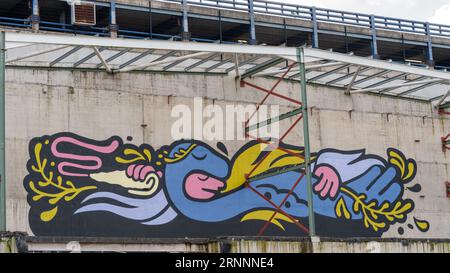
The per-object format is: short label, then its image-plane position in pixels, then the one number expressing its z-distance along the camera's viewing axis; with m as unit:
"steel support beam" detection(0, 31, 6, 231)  30.20
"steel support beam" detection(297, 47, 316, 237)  37.66
